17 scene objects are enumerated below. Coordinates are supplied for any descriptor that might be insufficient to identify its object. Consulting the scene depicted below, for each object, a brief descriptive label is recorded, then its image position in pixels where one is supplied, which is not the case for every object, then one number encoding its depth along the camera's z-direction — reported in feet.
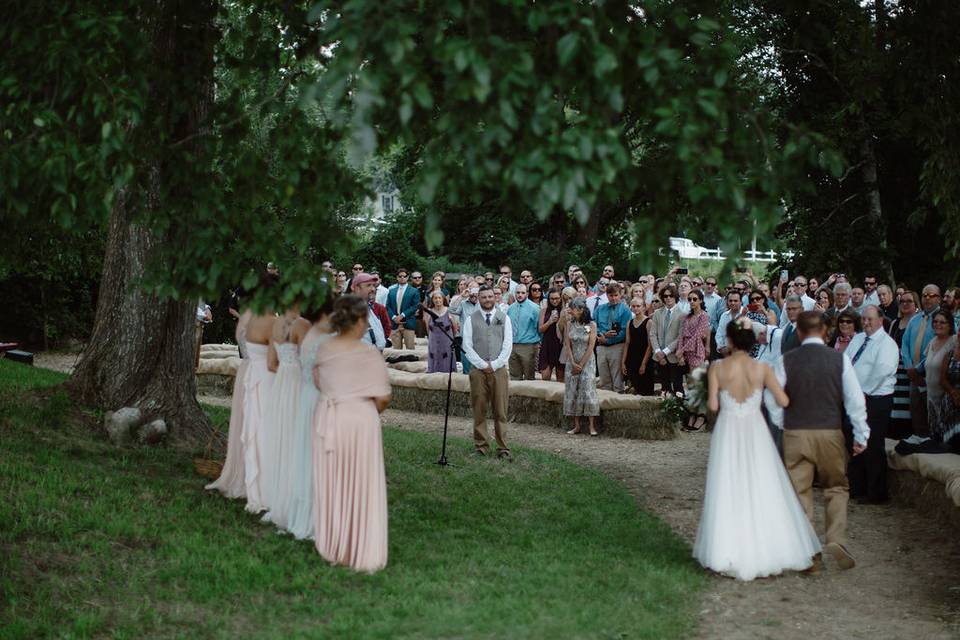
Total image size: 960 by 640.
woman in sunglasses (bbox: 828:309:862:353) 37.52
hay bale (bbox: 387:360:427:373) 66.18
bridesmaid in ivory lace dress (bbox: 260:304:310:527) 32.22
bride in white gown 28.48
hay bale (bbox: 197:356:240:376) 64.80
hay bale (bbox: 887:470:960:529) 34.58
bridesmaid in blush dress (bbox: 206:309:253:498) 34.53
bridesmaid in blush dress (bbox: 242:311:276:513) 33.19
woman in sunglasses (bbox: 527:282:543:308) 64.95
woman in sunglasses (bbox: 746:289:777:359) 45.01
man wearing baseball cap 59.26
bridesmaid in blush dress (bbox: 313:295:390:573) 27.68
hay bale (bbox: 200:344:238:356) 73.95
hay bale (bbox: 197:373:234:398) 64.95
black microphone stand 41.72
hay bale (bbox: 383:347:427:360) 69.92
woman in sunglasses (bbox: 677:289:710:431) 56.03
